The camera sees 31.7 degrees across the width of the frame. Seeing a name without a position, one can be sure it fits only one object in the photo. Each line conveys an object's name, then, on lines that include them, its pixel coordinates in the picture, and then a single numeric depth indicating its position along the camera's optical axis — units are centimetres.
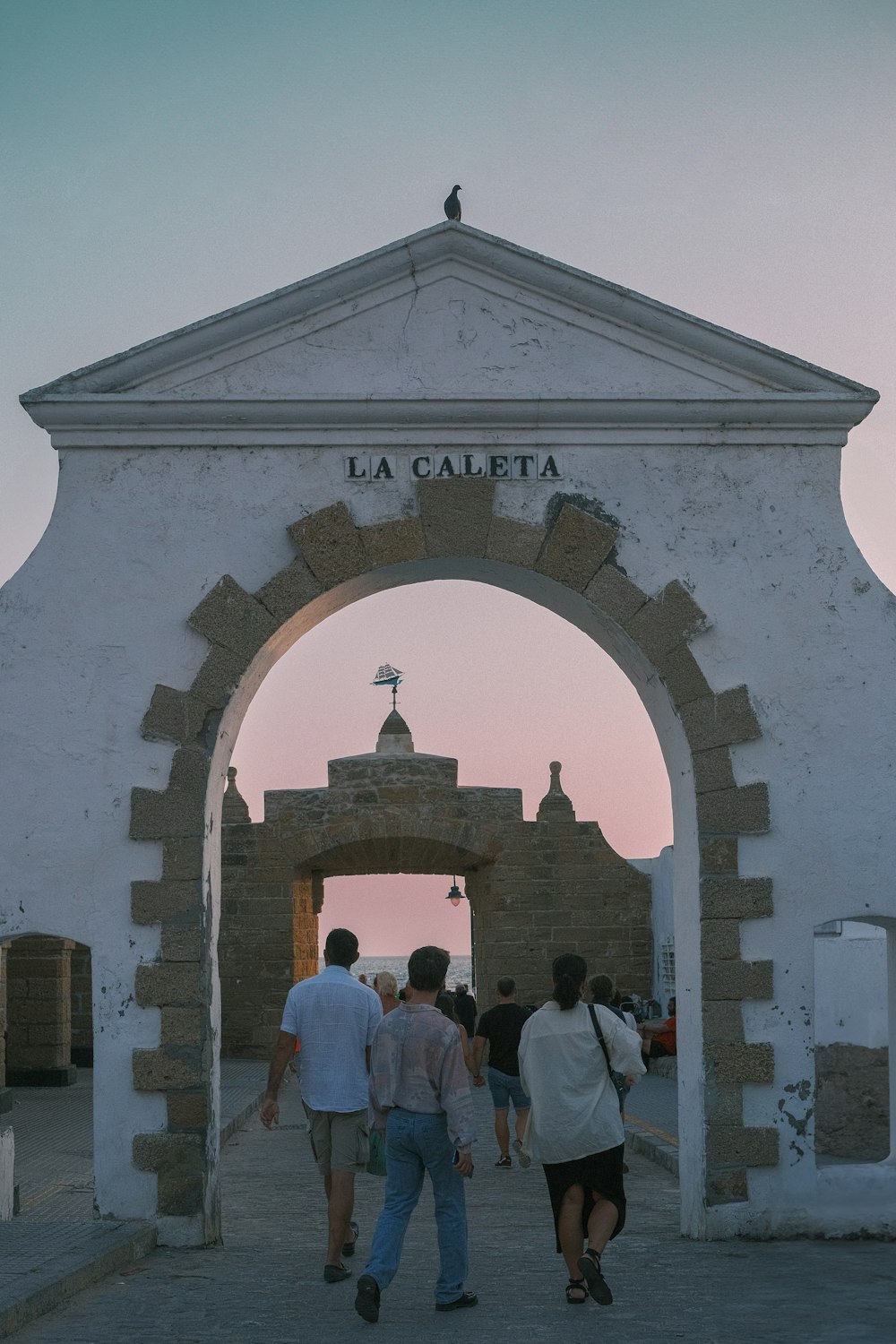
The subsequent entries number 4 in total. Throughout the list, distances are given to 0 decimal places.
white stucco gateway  782
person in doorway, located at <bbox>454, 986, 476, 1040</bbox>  1385
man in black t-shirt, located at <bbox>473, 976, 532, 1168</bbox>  1041
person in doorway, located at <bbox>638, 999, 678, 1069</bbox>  1661
